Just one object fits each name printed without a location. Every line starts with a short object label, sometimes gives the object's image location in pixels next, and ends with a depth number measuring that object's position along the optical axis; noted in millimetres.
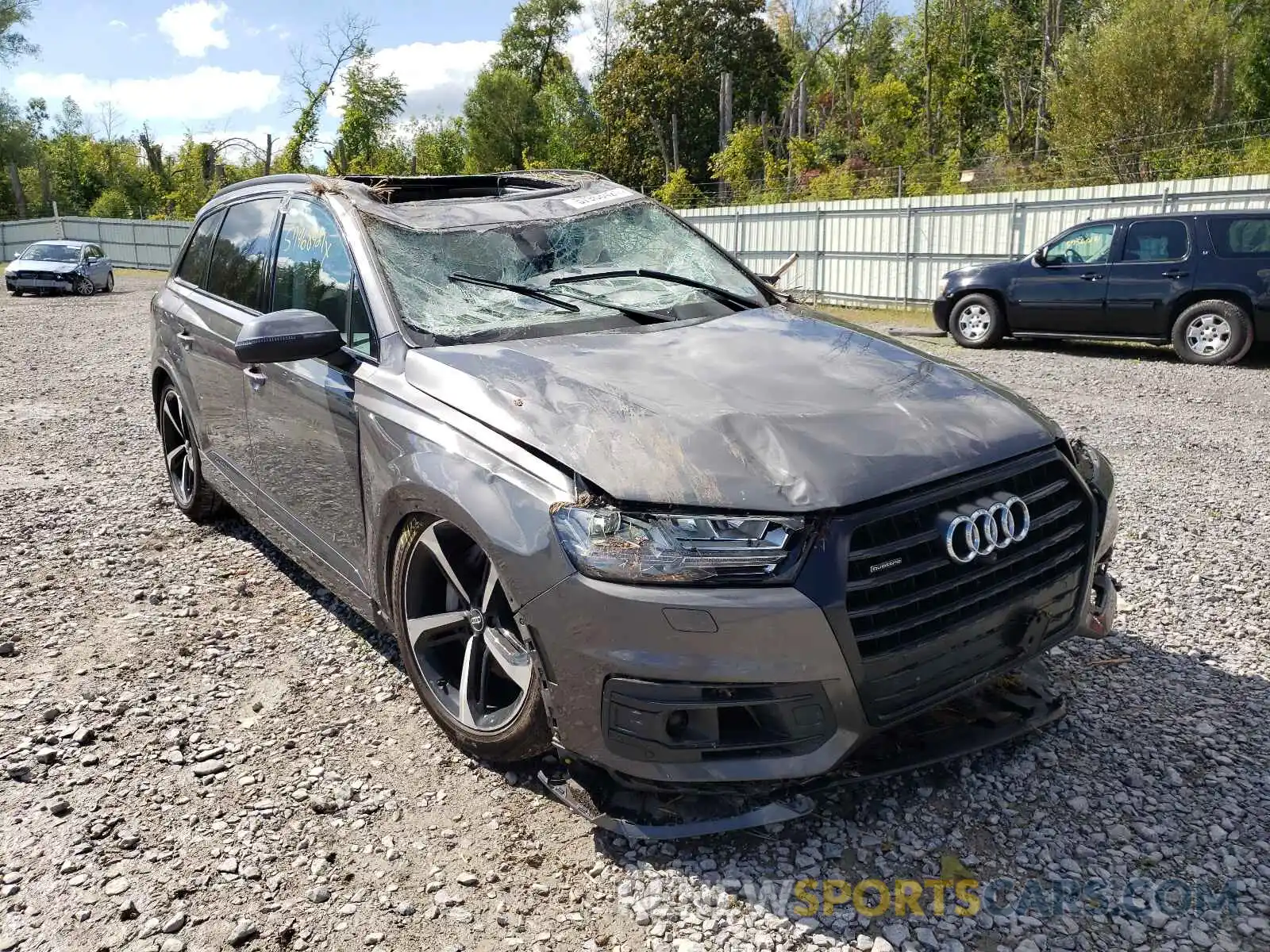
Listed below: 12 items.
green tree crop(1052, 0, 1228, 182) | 25016
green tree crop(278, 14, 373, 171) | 39906
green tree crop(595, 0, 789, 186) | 42375
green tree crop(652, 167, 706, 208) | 27359
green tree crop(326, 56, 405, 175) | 39781
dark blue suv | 10797
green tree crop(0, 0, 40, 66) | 45188
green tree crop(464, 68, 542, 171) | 49344
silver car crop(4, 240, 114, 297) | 23938
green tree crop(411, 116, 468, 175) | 47781
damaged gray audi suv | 2318
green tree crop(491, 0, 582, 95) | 54750
